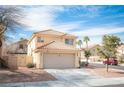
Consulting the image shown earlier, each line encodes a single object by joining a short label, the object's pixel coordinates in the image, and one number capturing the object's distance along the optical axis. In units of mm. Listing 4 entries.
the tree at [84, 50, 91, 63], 13834
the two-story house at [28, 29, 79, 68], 9841
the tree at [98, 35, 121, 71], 8698
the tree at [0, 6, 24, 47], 7806
